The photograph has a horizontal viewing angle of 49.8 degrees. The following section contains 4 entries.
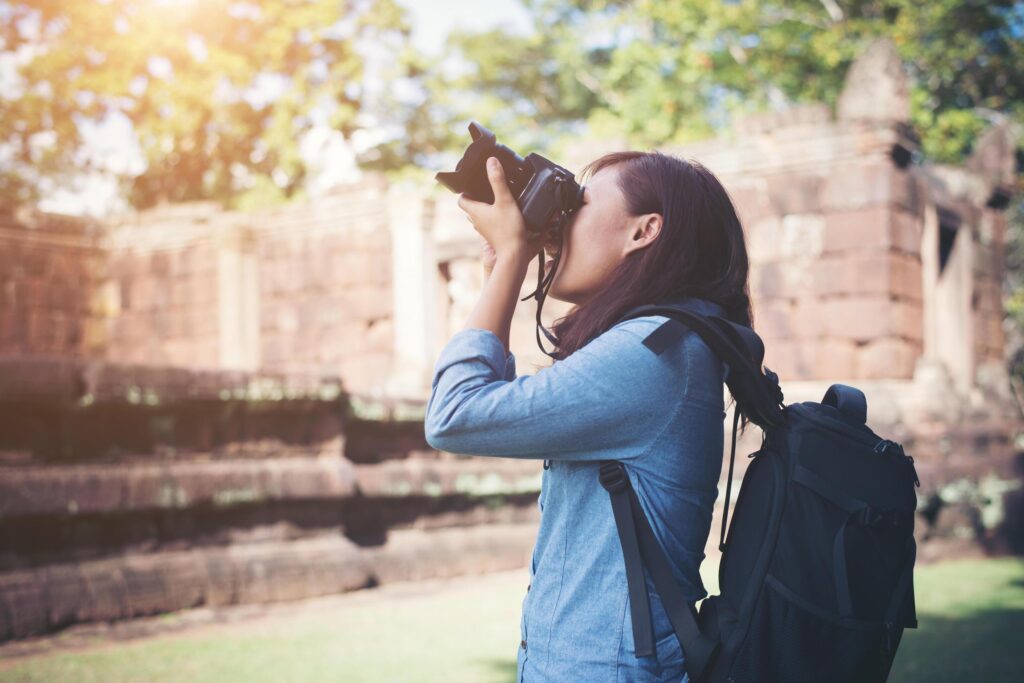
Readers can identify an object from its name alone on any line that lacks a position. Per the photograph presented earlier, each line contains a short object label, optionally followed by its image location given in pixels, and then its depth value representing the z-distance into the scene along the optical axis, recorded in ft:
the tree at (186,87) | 70.28
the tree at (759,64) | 61.46
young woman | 5.08
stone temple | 15.96
